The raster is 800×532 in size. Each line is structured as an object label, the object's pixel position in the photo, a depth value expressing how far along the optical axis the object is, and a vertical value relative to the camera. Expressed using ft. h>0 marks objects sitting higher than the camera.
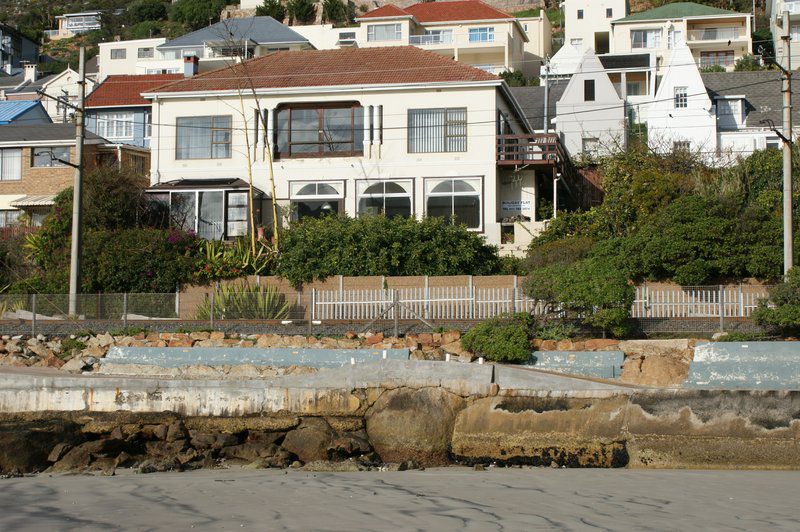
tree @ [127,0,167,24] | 379.96 +108.99
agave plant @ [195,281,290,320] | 91.25 -2.27
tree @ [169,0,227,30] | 349.84 +101.26
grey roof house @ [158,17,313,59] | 227.61 +63.94
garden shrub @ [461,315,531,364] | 75.05 -4.76
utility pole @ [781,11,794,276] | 82.74 +8.85
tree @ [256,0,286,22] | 310.45 +89.28
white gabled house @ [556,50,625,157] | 170.91 +31.66
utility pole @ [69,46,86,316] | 96.17 +8.08
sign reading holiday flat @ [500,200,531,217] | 124.57 +9.93
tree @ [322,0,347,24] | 310.65 +89.17
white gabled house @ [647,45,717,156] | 168.04 +31.94
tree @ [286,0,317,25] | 306.35 +88.32
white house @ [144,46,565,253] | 121.29 +17.68
